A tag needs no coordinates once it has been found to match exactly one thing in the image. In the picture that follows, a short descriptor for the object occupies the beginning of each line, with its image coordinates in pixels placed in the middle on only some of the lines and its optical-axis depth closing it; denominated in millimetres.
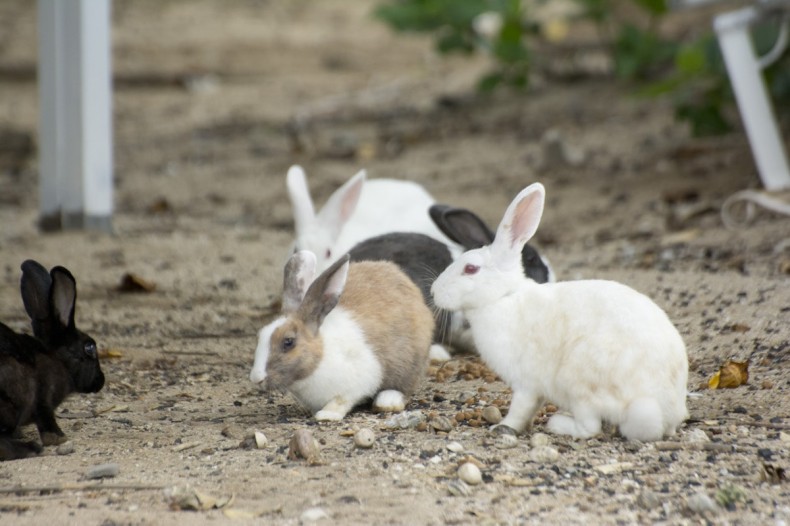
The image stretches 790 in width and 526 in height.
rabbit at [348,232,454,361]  11187
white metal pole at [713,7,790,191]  16031
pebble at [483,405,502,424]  8641
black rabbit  8375
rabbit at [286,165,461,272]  12461
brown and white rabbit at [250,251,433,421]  8648
